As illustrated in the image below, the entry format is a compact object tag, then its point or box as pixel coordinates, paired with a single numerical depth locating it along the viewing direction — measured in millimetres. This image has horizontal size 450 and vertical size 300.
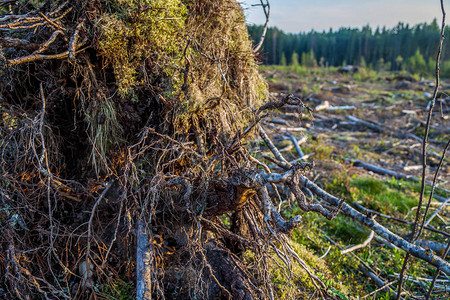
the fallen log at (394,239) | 1901
